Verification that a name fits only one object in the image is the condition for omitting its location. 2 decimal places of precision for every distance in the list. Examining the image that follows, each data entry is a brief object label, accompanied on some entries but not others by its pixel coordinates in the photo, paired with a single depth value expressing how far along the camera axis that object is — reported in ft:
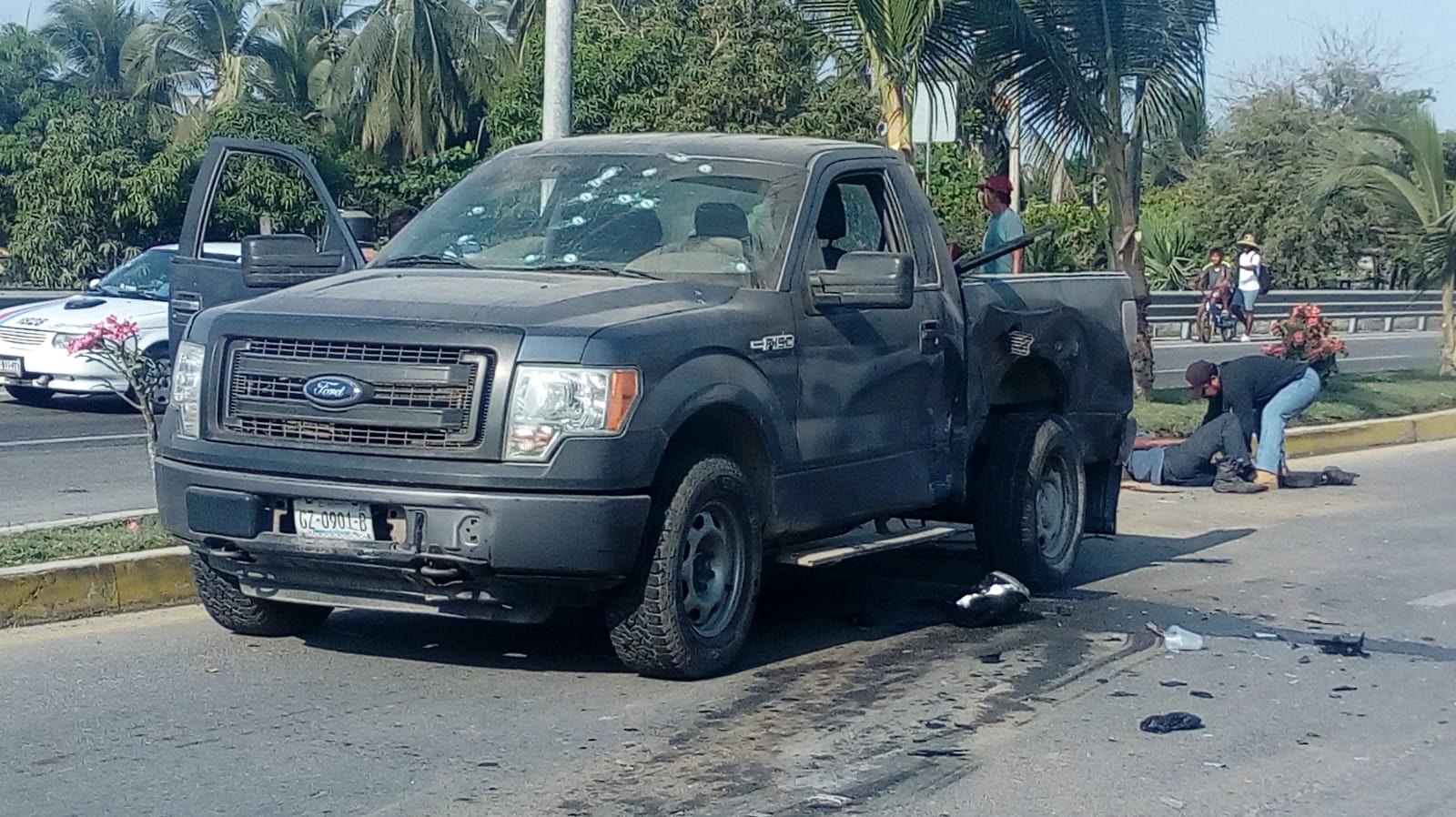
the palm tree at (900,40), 46.80
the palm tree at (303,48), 168.76
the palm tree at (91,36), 200.03
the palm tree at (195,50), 173.37
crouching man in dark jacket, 41.86
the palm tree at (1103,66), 50.72
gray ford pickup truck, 19.40
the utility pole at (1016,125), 52.26
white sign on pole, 50.39
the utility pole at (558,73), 38.60
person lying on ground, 41.63
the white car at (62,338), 50.08
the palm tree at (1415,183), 66.85
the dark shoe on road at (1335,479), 43.19
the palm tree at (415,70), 147.23
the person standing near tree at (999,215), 38.50
